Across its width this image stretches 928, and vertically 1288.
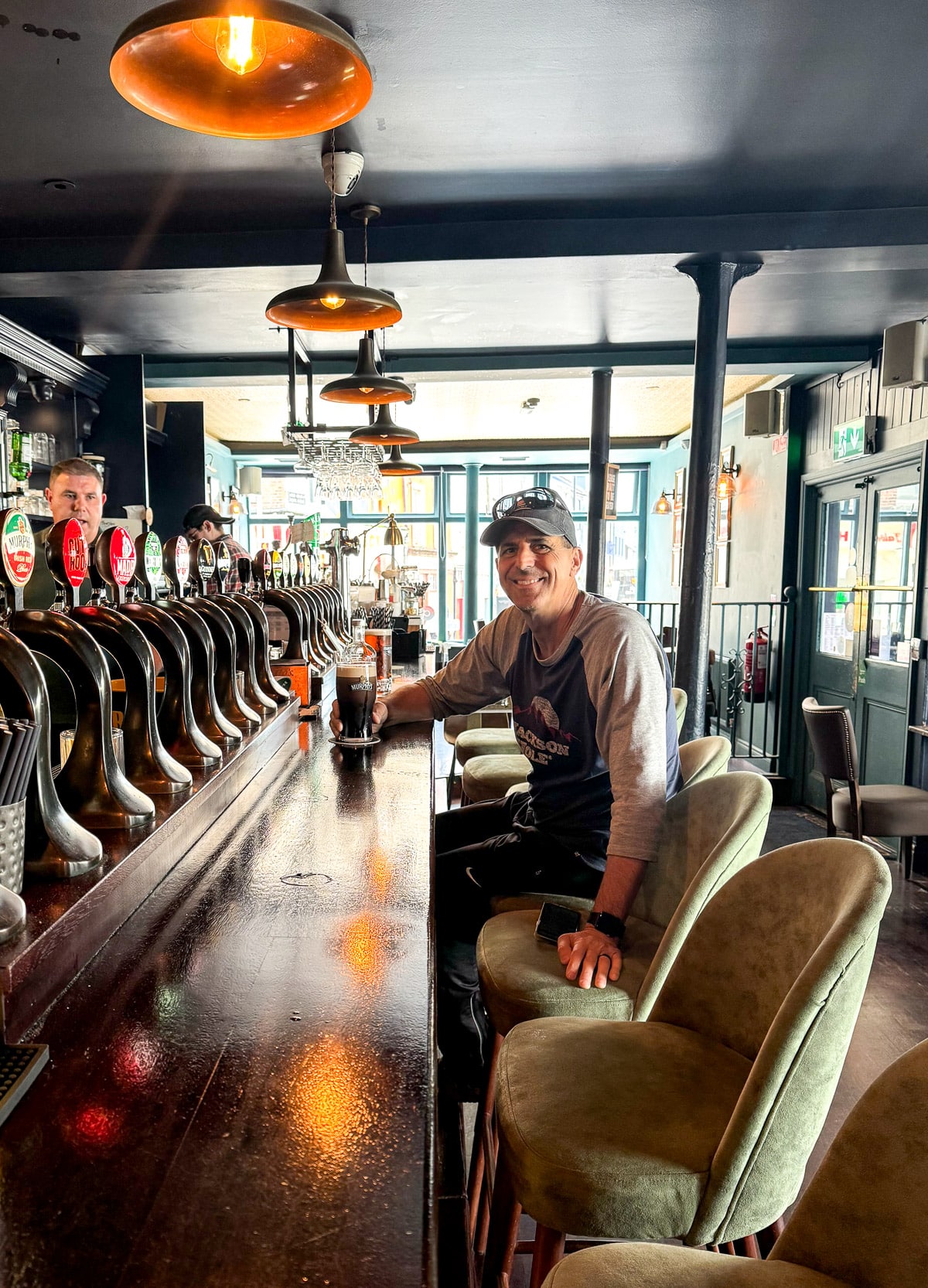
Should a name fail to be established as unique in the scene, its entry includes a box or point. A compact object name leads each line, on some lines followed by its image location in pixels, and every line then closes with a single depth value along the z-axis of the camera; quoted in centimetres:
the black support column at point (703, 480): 420
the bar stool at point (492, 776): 296
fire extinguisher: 713
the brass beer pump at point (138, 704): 140
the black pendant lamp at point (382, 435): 452
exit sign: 568
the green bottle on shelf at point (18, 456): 506
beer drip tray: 78
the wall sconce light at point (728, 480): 826
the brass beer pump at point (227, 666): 202
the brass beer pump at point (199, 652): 179
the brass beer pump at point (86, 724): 119
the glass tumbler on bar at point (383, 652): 294
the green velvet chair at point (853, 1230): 88
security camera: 333
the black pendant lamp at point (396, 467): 621
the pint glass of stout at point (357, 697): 236
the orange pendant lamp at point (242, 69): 159
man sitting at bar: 179
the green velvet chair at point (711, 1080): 108
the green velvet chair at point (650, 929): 147
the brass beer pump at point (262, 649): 238
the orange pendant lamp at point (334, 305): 260
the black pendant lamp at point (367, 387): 369
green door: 535
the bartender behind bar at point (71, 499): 204
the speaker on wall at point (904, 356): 477
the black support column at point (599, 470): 644
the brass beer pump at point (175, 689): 161
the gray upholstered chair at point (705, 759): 204
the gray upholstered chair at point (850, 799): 397
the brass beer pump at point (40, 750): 100
